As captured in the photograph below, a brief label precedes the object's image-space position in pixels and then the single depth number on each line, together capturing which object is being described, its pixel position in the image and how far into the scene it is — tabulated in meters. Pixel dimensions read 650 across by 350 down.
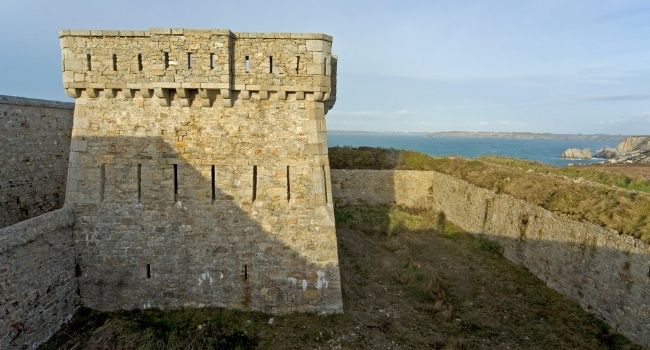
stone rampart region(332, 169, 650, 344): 10.30
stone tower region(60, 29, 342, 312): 10.30
